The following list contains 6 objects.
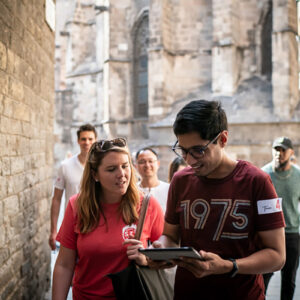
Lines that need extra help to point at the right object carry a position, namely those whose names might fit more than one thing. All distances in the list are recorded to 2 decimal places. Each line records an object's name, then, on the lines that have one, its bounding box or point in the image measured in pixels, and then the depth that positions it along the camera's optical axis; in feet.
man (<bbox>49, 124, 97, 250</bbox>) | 16.48
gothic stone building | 59.98
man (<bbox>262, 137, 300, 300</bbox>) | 15.76
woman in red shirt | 8.06
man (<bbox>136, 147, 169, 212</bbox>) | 14.69
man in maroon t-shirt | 6.45
